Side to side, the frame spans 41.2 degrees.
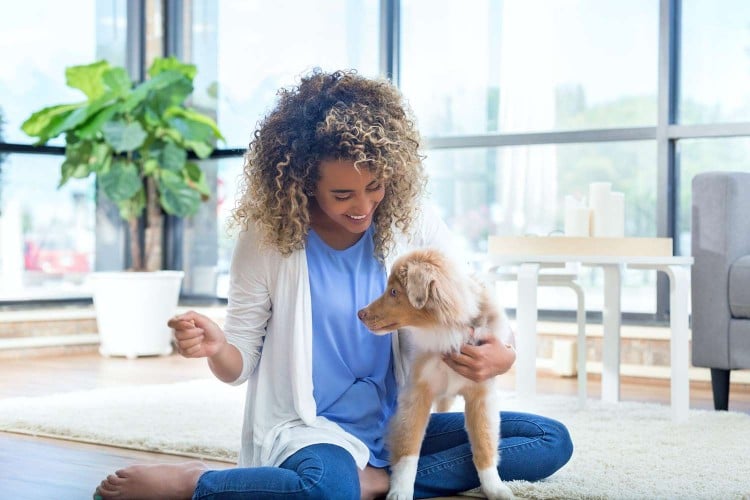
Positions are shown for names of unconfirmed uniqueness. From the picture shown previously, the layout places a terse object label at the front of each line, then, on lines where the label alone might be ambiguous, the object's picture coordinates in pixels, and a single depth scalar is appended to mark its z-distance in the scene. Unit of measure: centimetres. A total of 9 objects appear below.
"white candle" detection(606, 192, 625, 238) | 360
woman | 191
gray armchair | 347
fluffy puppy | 196
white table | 326
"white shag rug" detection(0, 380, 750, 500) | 230
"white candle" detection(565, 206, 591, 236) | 362
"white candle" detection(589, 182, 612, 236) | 360
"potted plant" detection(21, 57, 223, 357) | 535
